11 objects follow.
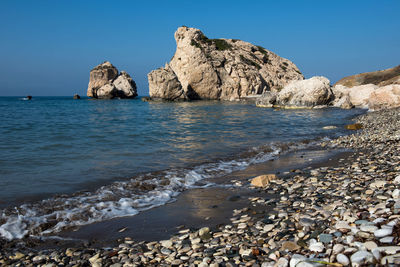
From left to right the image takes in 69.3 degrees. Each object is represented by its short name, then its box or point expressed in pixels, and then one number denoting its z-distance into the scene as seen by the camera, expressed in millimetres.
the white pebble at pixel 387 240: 2937
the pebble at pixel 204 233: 4122
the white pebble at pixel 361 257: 2732
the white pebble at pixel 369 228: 3256
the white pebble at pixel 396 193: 4252
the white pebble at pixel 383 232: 3074
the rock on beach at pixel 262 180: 6667
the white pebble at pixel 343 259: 2805
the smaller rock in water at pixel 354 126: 16662
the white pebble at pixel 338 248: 3012
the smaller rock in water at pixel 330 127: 18034
